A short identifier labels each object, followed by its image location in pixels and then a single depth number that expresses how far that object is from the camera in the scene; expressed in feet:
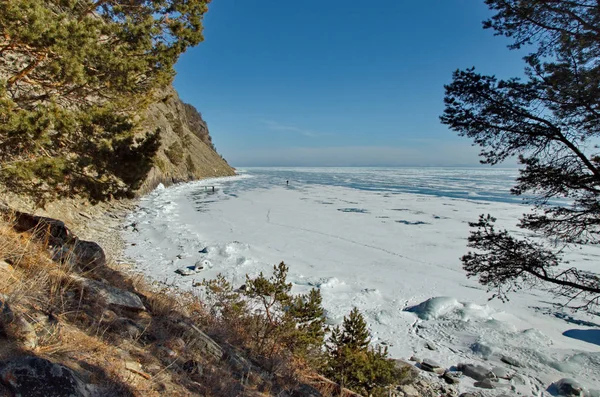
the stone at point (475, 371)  19.31
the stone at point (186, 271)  30.35
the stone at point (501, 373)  19.51
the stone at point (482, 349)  21.87
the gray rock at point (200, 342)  12.08
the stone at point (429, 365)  19.83
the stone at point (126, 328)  10.32
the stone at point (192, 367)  10.31
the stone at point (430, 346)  22.39
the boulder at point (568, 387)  17.97
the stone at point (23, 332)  7.25
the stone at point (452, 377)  18.79
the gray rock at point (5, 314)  7.25
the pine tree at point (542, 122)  14.74
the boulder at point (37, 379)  5.65
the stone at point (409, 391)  16.93
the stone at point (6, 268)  10.00
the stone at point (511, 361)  20.99
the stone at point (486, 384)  18.44
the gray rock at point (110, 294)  11.62
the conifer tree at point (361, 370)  14.80
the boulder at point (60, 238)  15.88
